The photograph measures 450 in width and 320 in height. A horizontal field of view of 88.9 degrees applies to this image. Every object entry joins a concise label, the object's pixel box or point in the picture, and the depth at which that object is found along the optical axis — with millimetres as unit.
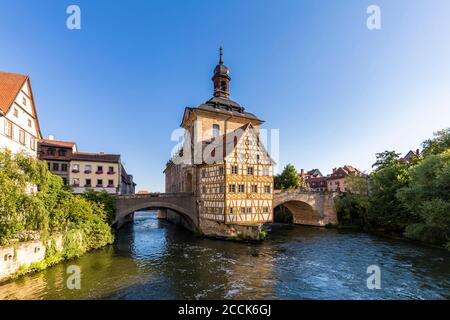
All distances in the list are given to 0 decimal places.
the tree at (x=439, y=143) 24772
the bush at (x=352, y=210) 29844
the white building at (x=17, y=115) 15844
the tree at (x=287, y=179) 40812
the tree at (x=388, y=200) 24347
